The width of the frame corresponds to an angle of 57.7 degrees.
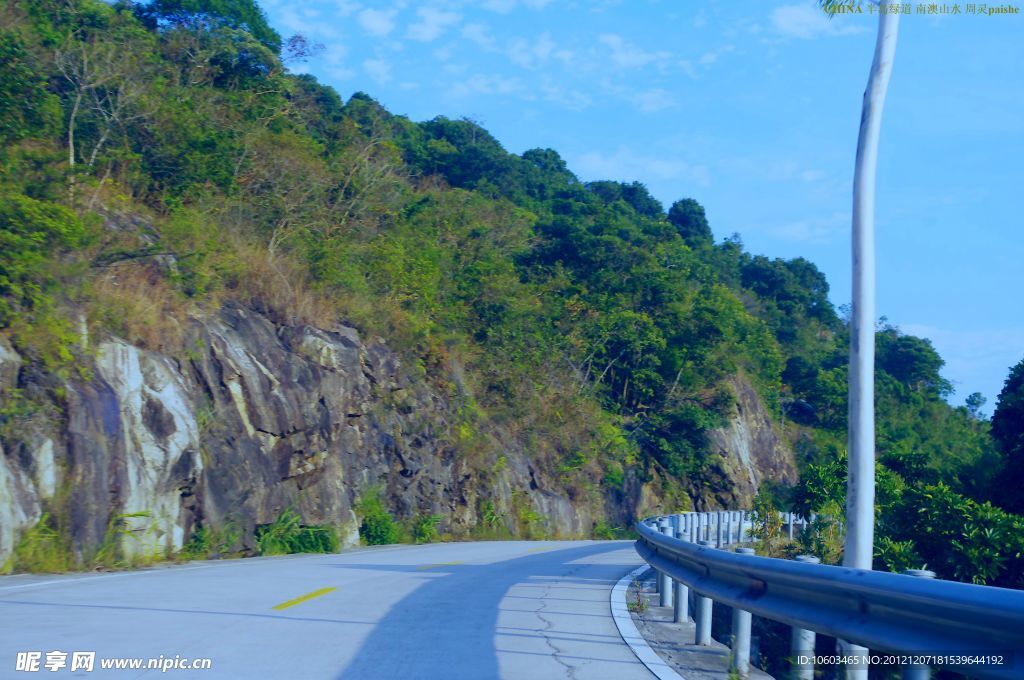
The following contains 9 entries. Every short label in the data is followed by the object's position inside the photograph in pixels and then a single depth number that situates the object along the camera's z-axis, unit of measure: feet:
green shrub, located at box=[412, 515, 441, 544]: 85.30
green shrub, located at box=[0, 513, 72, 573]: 42.88
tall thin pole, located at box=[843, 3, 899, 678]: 26.99
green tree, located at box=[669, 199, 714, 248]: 228.63
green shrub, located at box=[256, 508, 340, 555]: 62.75
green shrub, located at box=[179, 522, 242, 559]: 55.31
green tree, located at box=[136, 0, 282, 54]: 107.76
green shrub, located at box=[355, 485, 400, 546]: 77.77
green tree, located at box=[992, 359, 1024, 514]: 64.39
